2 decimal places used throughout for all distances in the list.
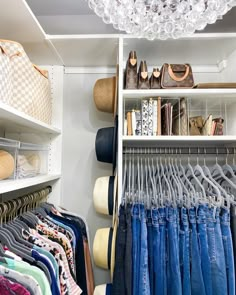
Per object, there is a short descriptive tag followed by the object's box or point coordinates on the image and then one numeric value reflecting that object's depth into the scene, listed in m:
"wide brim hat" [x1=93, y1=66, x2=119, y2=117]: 1.46
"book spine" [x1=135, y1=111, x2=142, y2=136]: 1.35
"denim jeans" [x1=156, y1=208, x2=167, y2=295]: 1.06
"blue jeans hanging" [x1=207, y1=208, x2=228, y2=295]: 1.05
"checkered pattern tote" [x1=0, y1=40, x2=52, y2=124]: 1.07
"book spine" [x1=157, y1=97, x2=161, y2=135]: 1.33
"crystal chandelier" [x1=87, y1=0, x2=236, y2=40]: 0.81
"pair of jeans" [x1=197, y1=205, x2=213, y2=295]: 1.06
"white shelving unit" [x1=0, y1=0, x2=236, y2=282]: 1.18
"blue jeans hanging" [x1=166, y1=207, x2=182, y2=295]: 1.04
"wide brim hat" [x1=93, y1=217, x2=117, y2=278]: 1.25
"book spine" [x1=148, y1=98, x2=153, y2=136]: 1.33
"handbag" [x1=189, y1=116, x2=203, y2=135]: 1.45
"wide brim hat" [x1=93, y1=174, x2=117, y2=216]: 1.31
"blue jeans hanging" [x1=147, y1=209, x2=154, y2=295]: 1.09
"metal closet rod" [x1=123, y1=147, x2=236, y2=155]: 1.52
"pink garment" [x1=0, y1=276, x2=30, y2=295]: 0.65
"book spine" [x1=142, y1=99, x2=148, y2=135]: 1.33
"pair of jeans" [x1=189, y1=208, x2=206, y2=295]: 1.04
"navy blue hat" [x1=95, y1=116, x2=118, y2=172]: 1.40
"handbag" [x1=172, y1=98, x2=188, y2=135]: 1.34
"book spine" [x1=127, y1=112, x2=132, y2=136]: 1.35
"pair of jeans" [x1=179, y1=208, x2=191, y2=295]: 1.05
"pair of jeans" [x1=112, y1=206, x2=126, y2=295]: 1.08
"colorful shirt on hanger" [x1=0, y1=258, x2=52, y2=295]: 0.77
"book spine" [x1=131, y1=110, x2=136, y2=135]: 1.34
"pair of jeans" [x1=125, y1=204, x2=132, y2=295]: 1.06
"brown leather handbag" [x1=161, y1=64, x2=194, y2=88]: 1.30
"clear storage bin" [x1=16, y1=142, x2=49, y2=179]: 1.21
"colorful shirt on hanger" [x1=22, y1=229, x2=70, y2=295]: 0.96
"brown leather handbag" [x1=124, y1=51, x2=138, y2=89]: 1.31
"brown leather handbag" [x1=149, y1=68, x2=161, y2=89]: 1.31
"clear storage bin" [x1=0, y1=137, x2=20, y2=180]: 0.99
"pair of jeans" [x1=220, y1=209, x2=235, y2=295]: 1.07
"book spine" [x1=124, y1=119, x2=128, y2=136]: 1.35
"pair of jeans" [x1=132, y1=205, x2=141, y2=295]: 1.07
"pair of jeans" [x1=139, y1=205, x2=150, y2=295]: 1.04
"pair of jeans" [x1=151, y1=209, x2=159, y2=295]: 1.07
